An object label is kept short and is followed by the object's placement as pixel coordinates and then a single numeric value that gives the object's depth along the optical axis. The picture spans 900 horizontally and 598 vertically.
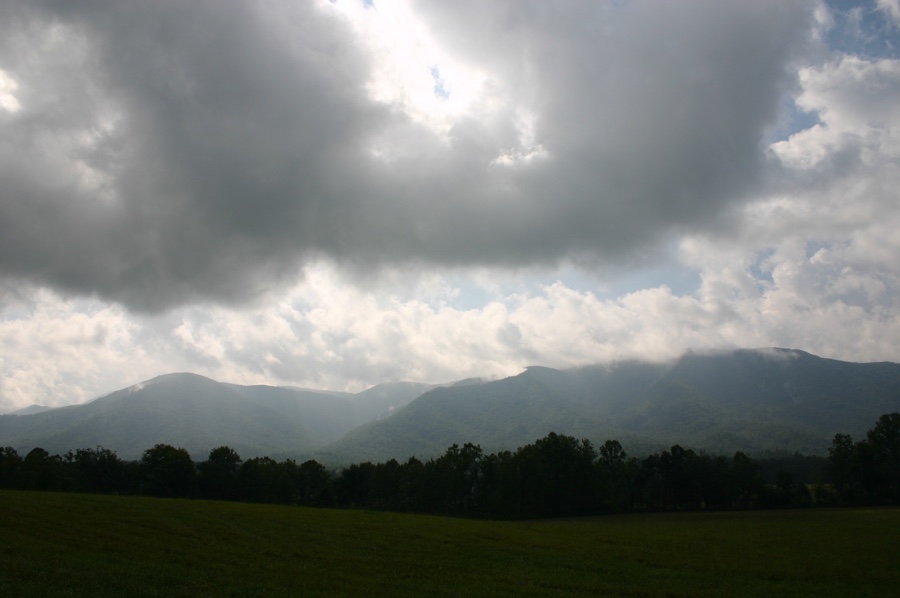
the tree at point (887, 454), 112.56
